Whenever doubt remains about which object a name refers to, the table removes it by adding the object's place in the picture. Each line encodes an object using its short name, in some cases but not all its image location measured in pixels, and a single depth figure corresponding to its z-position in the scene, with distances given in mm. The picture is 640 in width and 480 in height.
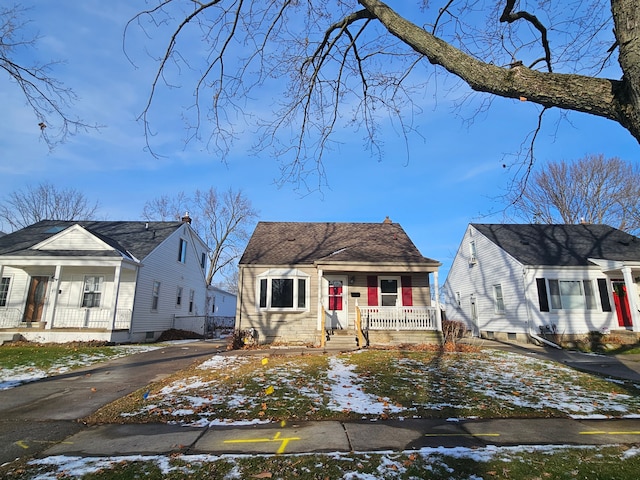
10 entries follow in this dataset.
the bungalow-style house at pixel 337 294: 14016
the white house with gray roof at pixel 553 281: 15406
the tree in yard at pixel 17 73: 6020
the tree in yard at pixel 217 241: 36250
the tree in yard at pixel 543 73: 2463
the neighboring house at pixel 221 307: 28969
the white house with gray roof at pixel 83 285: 14781
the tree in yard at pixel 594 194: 24392
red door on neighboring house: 15352
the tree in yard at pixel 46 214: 32156
